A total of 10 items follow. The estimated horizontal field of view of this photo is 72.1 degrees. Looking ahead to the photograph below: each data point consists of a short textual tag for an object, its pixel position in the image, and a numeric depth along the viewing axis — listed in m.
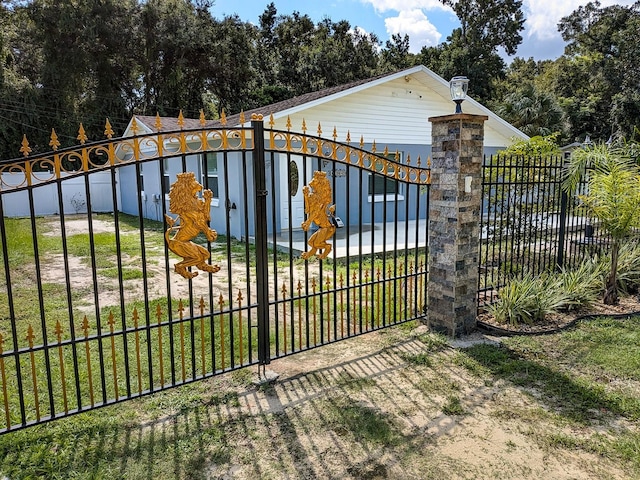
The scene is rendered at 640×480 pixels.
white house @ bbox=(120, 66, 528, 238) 10.71
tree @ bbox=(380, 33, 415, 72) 28.66
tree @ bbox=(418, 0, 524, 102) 27.48
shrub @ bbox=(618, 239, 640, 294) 6.29
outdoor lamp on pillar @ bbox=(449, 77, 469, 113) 4.68
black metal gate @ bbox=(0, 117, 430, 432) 3.09
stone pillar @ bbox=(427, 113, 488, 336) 4.54
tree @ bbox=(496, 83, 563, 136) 19.70
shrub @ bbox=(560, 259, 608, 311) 5.67
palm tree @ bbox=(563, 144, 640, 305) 5.38
